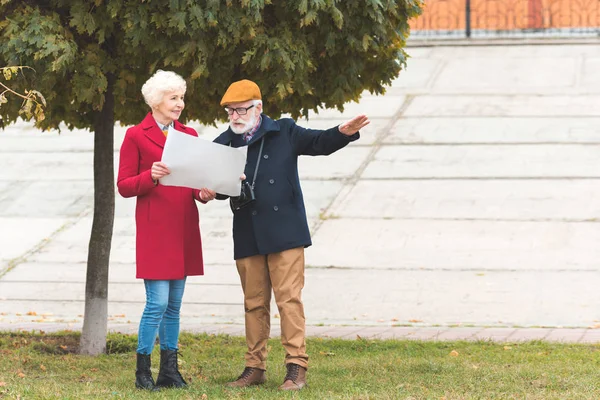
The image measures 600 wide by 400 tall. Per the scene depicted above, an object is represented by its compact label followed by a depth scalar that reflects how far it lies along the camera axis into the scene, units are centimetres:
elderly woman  1109
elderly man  1132
